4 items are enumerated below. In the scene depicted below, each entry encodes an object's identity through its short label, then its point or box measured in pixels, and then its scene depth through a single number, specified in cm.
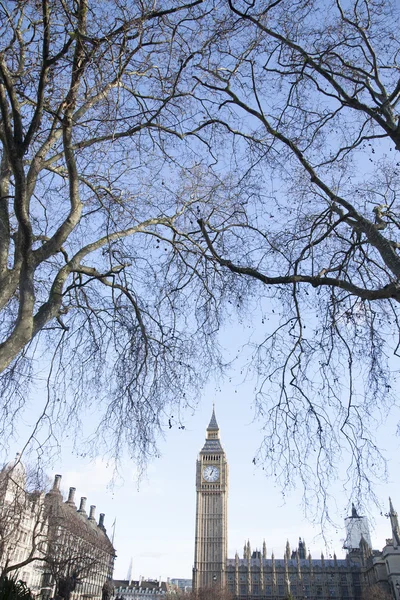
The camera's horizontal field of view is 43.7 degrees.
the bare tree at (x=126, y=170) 484
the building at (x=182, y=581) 18244
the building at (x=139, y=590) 11175
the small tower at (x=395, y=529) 7619
